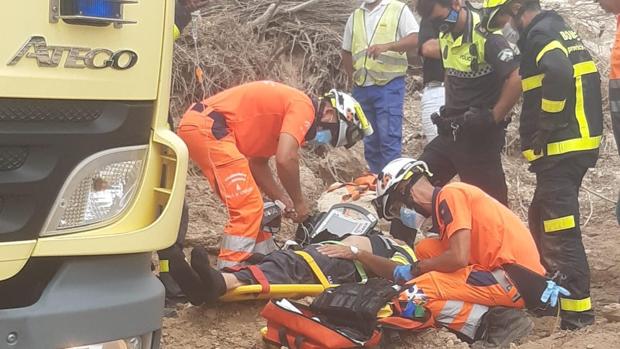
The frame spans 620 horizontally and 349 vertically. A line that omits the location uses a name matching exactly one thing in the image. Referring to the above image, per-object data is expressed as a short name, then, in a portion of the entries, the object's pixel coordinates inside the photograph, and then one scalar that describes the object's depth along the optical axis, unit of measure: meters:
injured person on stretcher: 4.86
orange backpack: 4.39
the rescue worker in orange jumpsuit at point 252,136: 5.62
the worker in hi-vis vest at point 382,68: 7.97
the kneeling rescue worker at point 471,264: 4.96
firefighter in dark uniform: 5.26
